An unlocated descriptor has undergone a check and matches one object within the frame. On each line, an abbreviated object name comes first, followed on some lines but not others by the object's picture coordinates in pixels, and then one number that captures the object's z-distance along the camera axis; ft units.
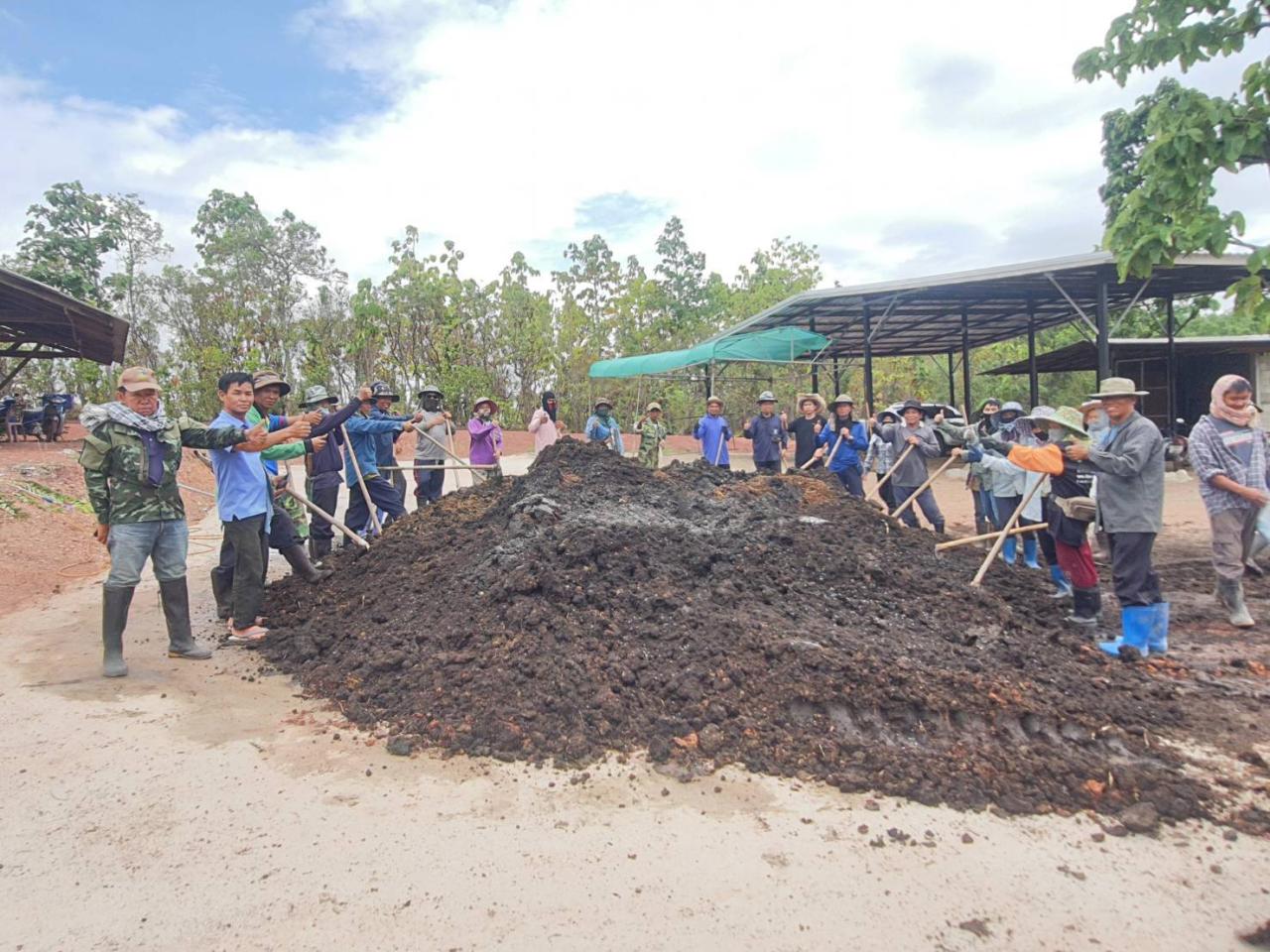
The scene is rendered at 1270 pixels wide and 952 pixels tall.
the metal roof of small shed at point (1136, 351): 49.37
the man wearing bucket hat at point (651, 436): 32.63
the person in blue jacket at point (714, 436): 31.65
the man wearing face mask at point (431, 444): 26.63
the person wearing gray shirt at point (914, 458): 22.94
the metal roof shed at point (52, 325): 30.22
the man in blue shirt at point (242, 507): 15.33
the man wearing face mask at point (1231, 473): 15.34
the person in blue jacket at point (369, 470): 22.30
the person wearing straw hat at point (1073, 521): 15.10
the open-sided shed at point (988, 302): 36.50
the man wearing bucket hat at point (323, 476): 21.27
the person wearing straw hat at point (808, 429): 29.14
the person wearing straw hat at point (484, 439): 27.14
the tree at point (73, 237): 69.62
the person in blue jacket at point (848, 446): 25.67
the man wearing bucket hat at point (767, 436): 29.73
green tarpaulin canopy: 46.01
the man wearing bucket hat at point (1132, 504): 13.44
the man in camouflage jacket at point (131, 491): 13.39
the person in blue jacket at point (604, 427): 30.48
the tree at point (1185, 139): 14.67
